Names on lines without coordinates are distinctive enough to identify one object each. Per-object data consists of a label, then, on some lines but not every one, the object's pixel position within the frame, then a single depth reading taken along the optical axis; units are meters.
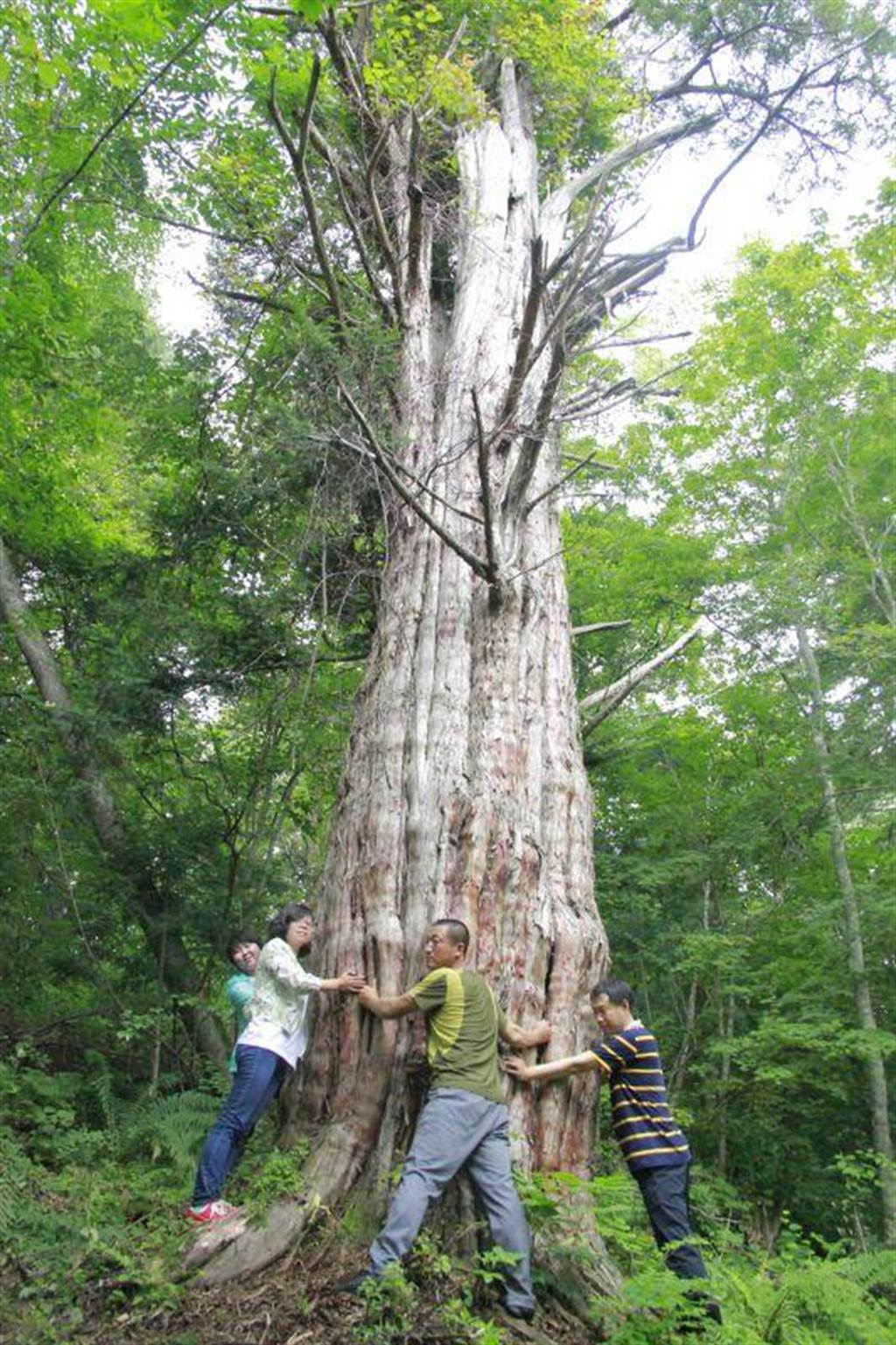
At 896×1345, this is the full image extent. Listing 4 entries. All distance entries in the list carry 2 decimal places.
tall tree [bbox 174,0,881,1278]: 3.87
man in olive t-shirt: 3.02
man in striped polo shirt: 3.63
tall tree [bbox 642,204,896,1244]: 9.07
